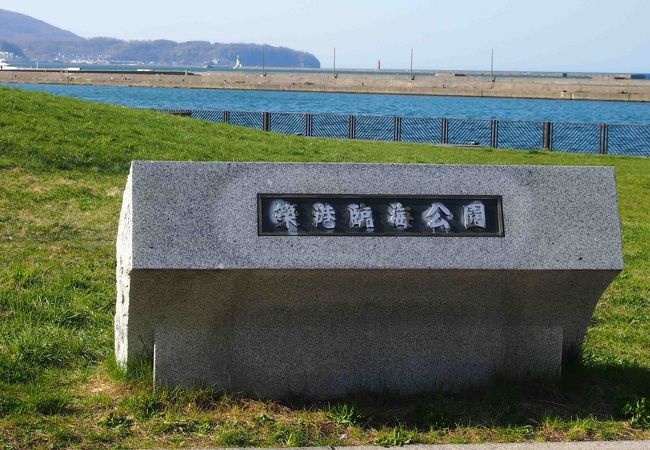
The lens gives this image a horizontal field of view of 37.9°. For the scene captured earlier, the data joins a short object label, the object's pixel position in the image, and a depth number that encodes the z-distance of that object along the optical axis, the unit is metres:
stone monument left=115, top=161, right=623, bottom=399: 4.99
